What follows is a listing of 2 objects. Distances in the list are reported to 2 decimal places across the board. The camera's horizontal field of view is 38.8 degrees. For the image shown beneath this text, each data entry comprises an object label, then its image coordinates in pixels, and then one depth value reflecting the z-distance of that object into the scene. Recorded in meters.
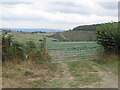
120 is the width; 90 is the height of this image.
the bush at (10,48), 7.22
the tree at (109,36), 9.73
